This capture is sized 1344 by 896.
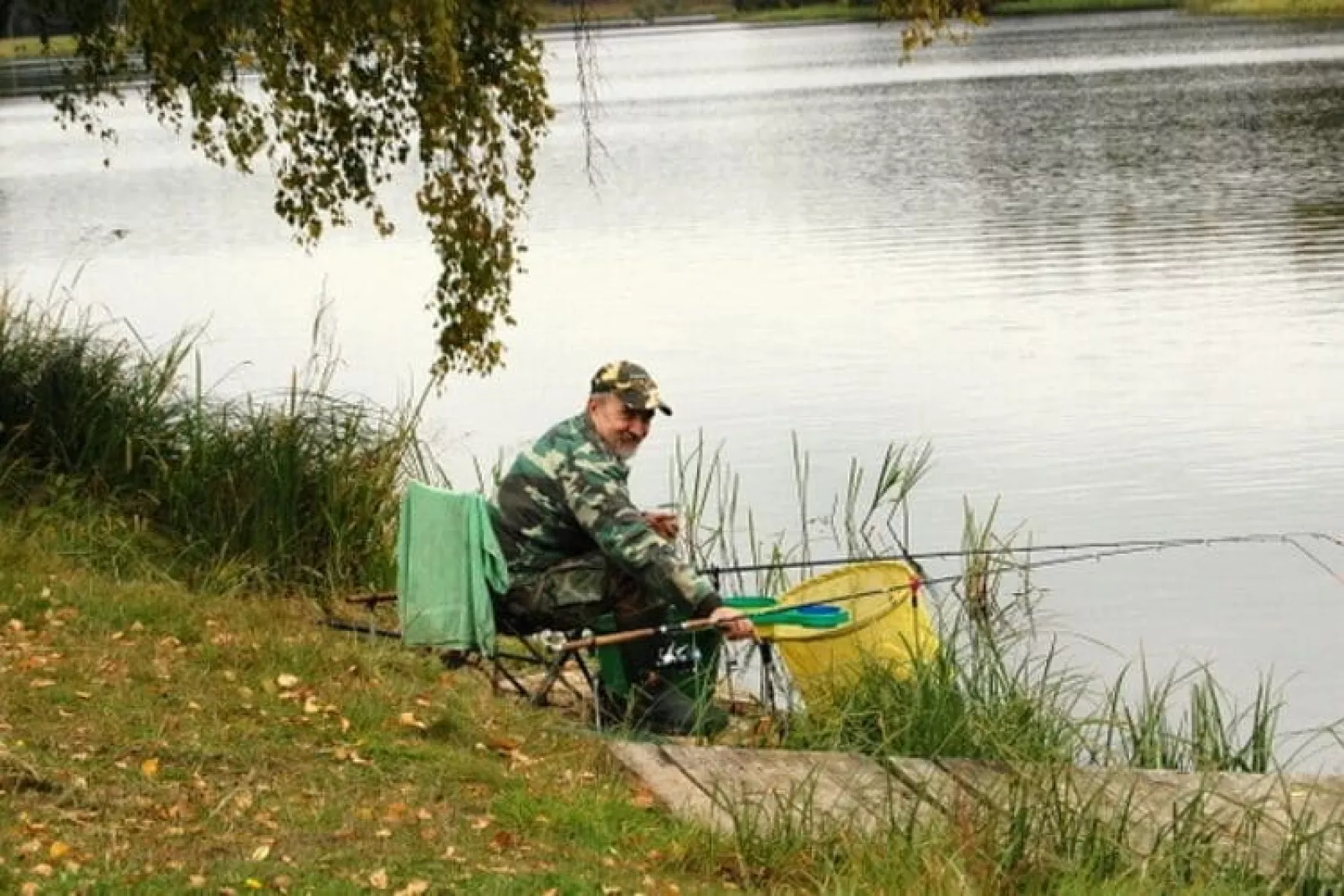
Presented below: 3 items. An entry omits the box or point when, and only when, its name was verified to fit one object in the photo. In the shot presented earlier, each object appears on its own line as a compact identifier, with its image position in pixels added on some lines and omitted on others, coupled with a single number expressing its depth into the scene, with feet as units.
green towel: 41.14
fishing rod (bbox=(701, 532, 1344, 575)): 45.60
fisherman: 40.36
